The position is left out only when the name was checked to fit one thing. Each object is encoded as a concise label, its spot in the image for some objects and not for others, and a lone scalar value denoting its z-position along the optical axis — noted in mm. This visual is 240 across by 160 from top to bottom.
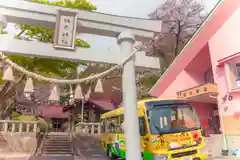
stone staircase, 11840
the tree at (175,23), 21984
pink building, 9875
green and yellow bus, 6574
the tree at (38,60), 13328
